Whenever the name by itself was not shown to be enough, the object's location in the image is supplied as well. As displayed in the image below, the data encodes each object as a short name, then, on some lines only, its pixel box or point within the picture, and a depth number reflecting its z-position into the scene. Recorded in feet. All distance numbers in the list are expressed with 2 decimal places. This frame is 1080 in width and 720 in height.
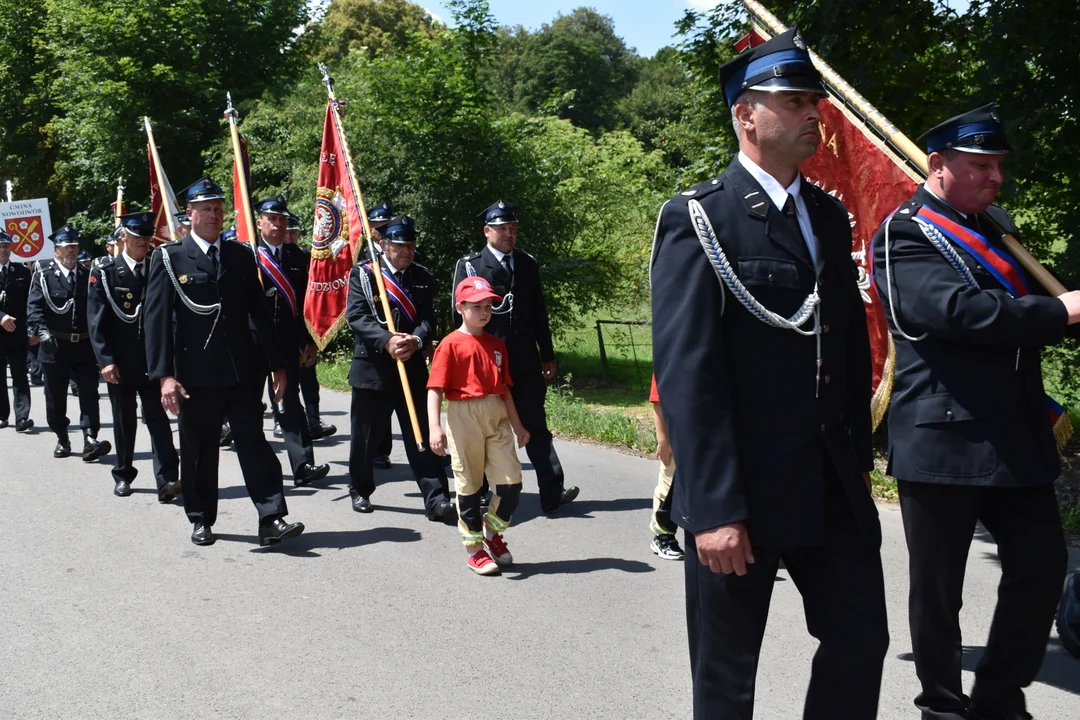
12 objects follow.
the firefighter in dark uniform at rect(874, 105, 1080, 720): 12.63
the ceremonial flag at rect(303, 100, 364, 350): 32.50
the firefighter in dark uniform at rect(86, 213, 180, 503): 29.71
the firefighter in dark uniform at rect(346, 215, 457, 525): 27.20
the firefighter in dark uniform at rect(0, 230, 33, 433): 43.65
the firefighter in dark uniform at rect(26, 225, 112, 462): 37.22
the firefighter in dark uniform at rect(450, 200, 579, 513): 26.53
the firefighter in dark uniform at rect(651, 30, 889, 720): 9.66
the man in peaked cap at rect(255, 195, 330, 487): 31.04
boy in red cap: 21.50
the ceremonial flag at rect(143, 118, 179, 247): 34.78
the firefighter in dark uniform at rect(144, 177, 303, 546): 23.49
